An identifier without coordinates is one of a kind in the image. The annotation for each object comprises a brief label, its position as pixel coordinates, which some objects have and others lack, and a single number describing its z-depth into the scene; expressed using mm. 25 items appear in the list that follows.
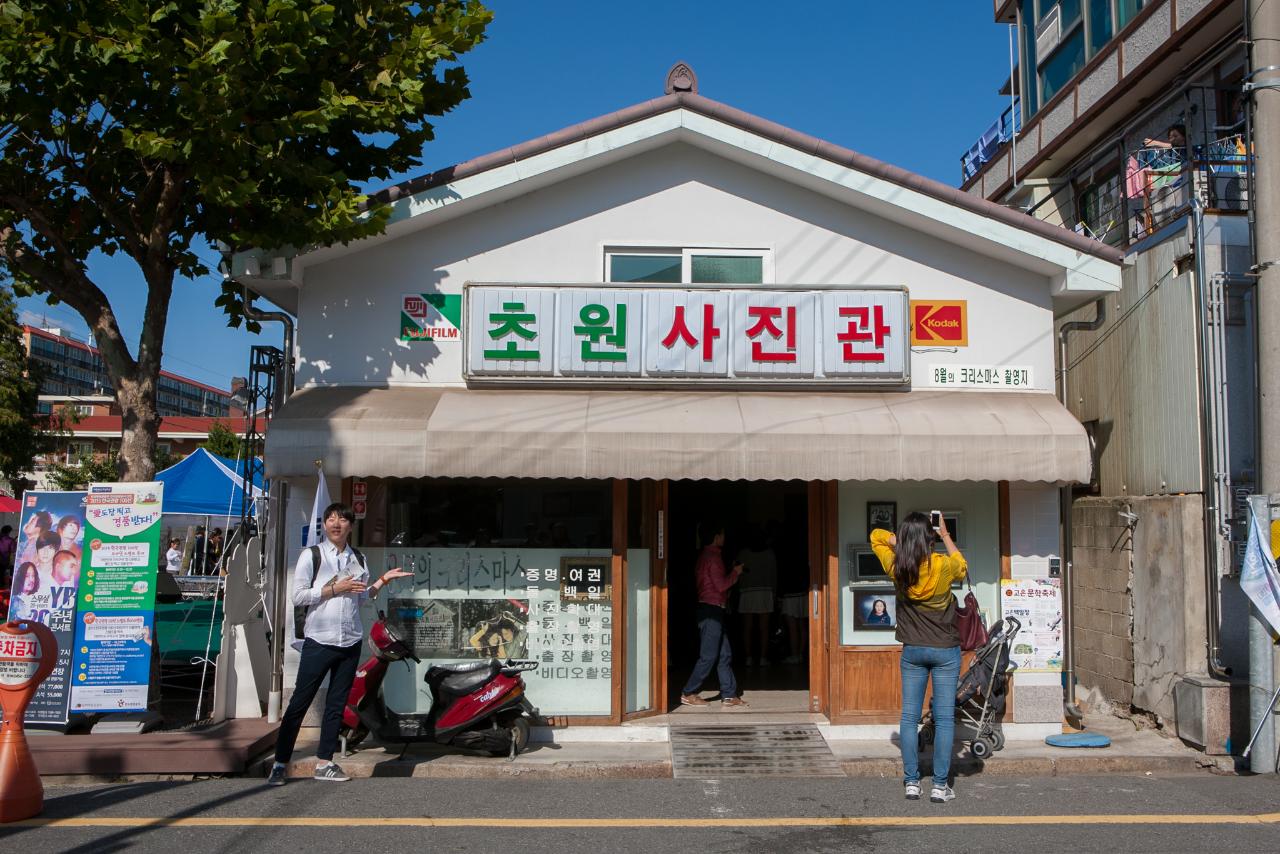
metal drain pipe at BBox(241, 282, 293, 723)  8547
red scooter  7566
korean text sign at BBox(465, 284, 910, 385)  8742
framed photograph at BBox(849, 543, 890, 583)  8859
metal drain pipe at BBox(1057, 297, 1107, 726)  8914
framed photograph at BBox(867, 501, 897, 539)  8945
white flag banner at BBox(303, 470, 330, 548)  8133
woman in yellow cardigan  6734
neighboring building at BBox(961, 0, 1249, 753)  8312
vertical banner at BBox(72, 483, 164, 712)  8102
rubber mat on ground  7672
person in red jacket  9562
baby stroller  7984
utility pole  7406
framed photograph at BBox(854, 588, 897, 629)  8828
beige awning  8031
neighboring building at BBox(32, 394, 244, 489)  59094
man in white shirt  7059
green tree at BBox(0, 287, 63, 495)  22750
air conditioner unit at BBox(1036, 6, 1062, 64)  14898
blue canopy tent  15859
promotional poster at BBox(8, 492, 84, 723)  8172
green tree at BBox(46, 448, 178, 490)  36750
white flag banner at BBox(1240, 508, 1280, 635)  7266
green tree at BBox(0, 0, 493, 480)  7582
